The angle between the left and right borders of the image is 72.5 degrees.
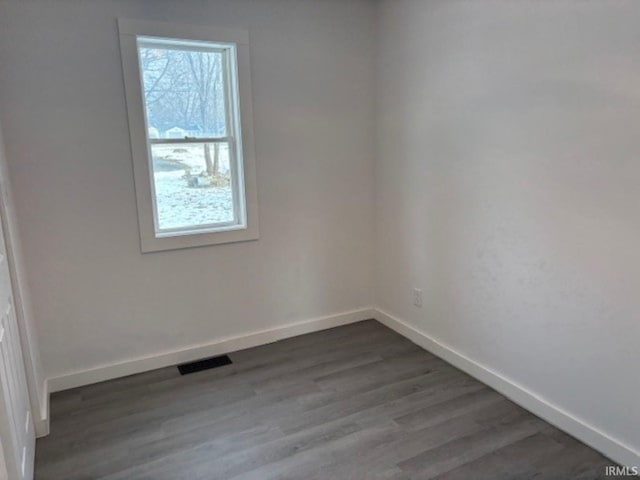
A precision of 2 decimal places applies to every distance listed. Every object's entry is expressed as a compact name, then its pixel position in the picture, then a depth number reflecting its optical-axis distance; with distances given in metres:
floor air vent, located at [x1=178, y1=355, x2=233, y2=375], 2.88
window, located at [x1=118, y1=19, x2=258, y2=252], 2.63
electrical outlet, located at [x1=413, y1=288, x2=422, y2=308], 3.15
